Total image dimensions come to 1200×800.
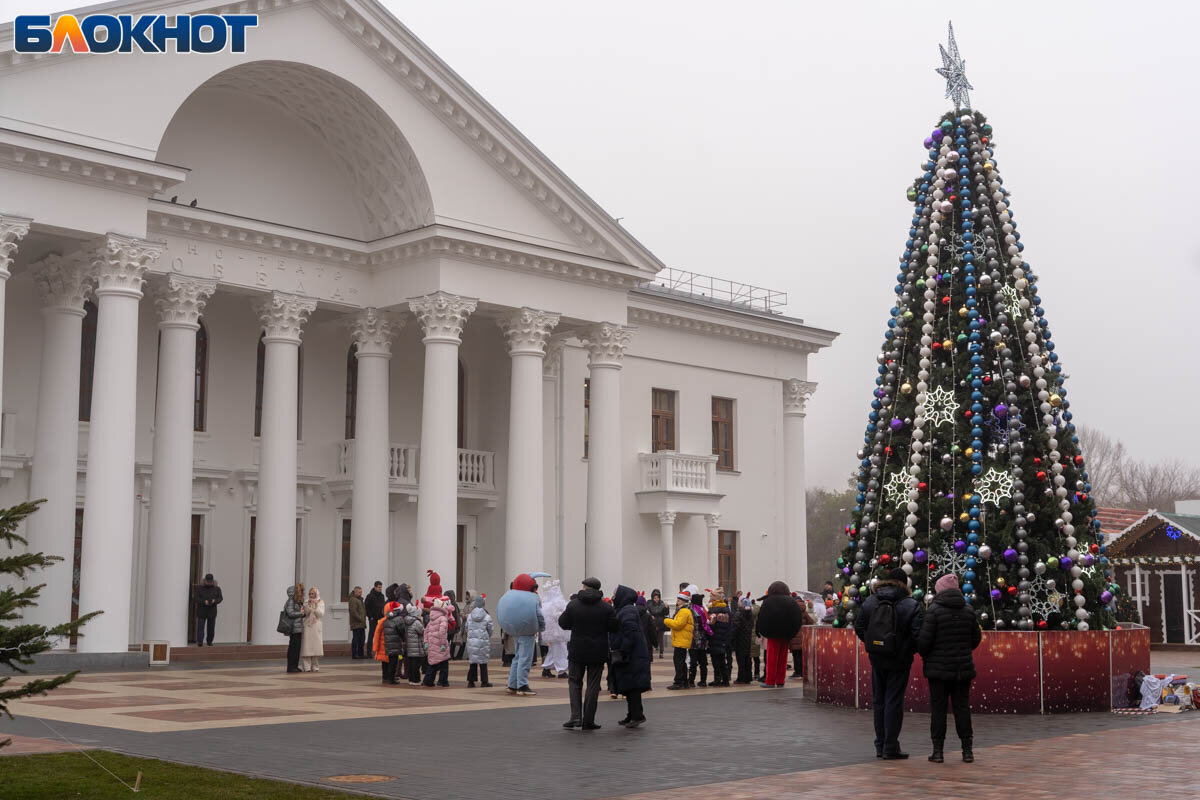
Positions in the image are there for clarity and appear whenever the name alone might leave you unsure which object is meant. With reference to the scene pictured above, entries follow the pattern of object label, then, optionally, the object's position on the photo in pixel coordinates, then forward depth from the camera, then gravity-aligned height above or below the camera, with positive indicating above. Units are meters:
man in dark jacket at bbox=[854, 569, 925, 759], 11.85 -0.83
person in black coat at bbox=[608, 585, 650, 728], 14.80 -1.02
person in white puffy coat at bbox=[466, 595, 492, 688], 20.19 -0.92
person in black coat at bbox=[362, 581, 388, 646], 26.25 -0.57
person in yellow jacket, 20.83 -0.97
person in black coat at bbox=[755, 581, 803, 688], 20.69 -0.83
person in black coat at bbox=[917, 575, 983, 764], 11.60 -0.72
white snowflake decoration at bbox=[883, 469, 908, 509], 16.50 +1.04
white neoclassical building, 24.59 +5.47
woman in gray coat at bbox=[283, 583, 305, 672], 22.84 -0.80
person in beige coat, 22.91 -0.95
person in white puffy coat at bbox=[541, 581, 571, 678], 23.12 -1.26
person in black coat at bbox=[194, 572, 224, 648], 28.19 -0.71
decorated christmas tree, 15.97 +1.70
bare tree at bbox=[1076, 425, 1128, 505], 88.94 +7.16
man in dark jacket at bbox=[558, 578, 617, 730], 14.43 -0.72
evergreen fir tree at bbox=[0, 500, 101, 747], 7.70 -0.33
